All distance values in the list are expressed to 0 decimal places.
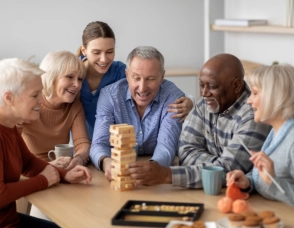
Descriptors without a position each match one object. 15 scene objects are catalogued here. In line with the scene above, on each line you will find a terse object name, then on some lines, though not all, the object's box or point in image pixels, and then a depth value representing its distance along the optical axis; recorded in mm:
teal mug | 2160
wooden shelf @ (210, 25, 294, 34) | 4637
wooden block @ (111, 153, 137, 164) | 2275
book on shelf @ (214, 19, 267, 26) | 5160
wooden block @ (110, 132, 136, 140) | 2262
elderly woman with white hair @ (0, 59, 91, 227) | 2268
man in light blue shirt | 2689
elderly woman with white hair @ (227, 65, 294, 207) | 2016
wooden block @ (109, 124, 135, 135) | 2260
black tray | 1887
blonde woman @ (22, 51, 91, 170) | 2797
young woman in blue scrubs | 3125
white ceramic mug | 2656
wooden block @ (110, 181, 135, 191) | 2277
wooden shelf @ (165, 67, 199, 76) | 6121
